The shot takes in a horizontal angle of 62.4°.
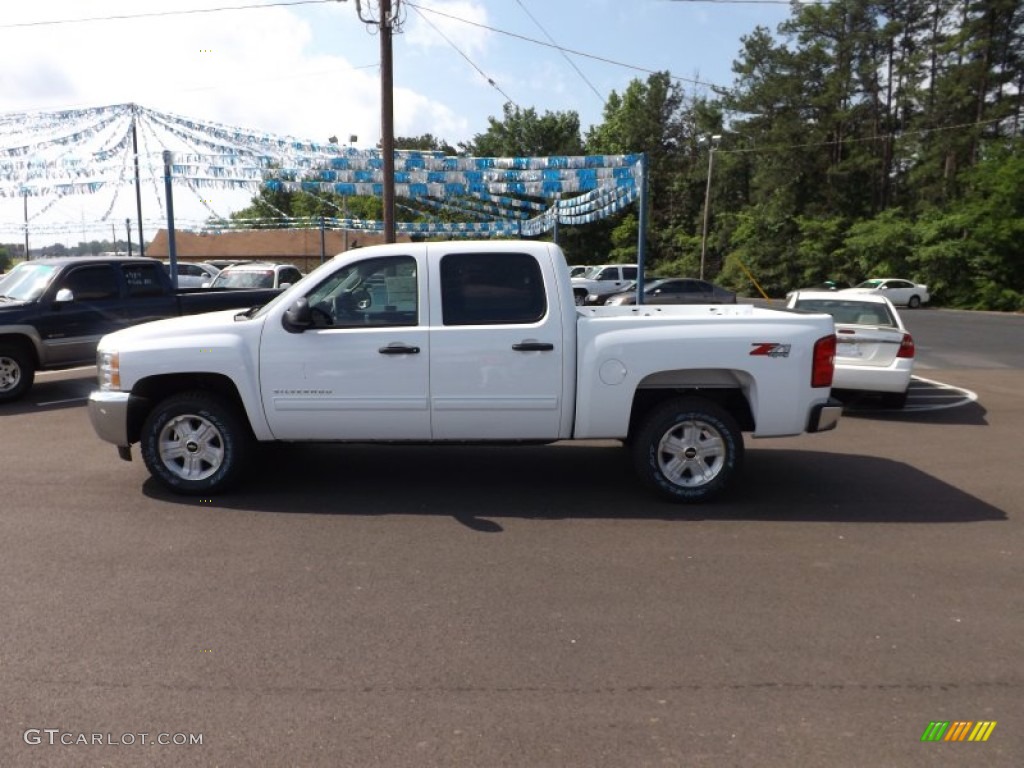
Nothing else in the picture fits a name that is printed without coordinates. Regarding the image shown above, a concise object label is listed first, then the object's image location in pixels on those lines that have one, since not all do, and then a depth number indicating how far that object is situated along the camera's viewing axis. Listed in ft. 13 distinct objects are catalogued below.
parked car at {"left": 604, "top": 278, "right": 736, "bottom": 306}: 95.61
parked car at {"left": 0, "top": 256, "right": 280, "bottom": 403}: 35.37
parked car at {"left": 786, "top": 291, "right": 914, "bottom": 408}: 33.47
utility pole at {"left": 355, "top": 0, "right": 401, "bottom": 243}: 52.90
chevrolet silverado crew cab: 20.33
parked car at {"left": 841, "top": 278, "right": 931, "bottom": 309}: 138.72
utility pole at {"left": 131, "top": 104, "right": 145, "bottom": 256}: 49.44
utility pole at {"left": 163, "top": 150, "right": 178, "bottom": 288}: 49.32
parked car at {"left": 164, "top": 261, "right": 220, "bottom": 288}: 96.64
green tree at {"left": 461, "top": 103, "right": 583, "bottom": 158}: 203.06
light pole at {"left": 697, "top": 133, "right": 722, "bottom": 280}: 153.85
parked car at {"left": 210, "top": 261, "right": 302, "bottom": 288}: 58.34
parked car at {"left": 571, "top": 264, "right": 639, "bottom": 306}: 111.86
